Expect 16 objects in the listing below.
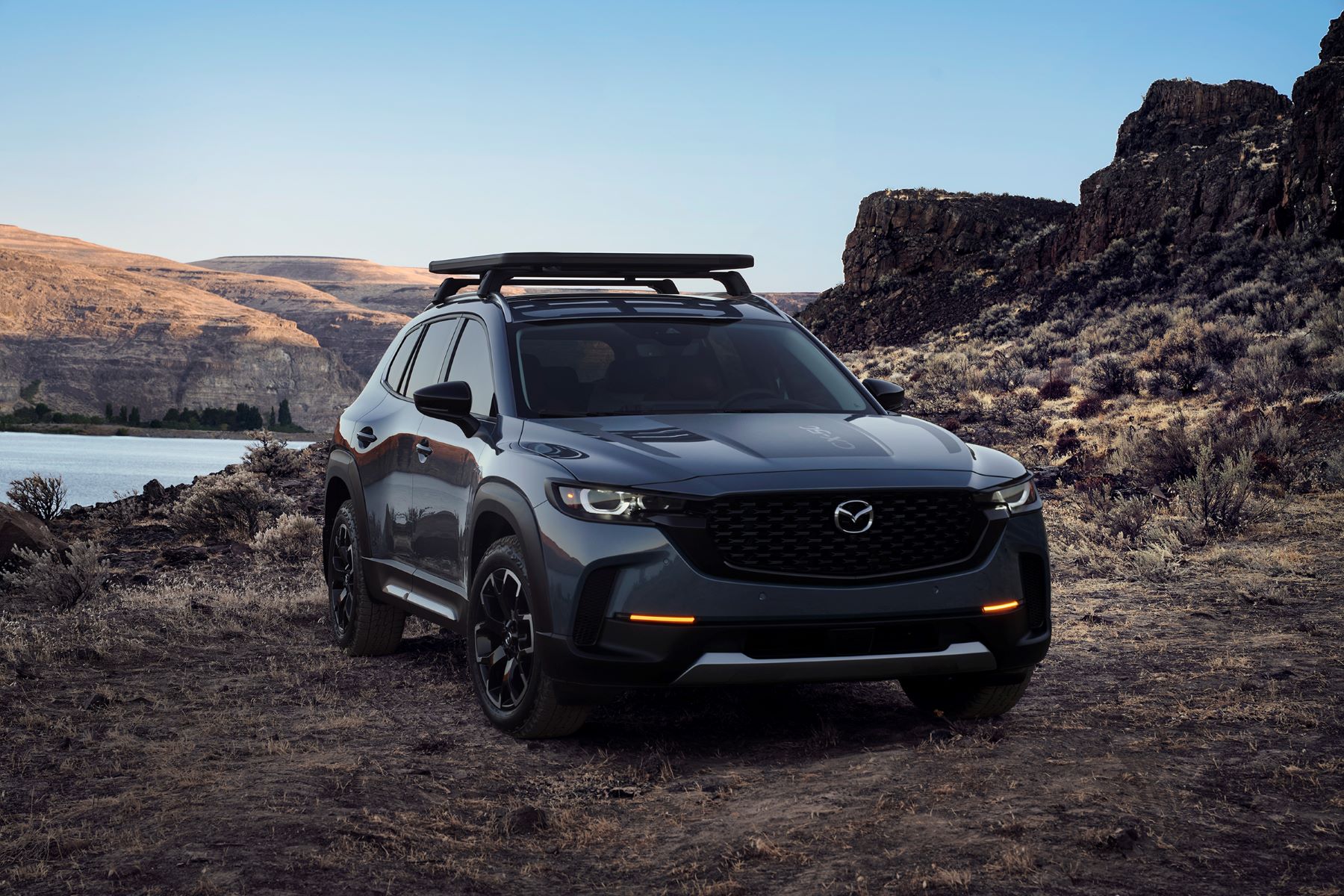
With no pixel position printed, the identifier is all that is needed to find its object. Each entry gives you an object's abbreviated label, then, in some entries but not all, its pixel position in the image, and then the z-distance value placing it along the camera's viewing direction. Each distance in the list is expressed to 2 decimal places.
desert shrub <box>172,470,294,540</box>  15.19
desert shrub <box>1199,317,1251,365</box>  22.91
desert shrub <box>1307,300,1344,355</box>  20.48
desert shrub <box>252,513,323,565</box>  13.10
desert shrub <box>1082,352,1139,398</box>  22.20
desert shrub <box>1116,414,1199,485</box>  14.73
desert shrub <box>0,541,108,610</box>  10.20
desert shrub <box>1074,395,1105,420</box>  20.91
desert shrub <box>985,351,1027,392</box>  26.39
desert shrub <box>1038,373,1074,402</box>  23.45
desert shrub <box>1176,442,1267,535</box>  11.40
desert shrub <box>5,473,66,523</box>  17.80
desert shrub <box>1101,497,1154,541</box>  11.70
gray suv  4.94
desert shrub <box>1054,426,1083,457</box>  18.17
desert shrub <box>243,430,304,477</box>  22.08
